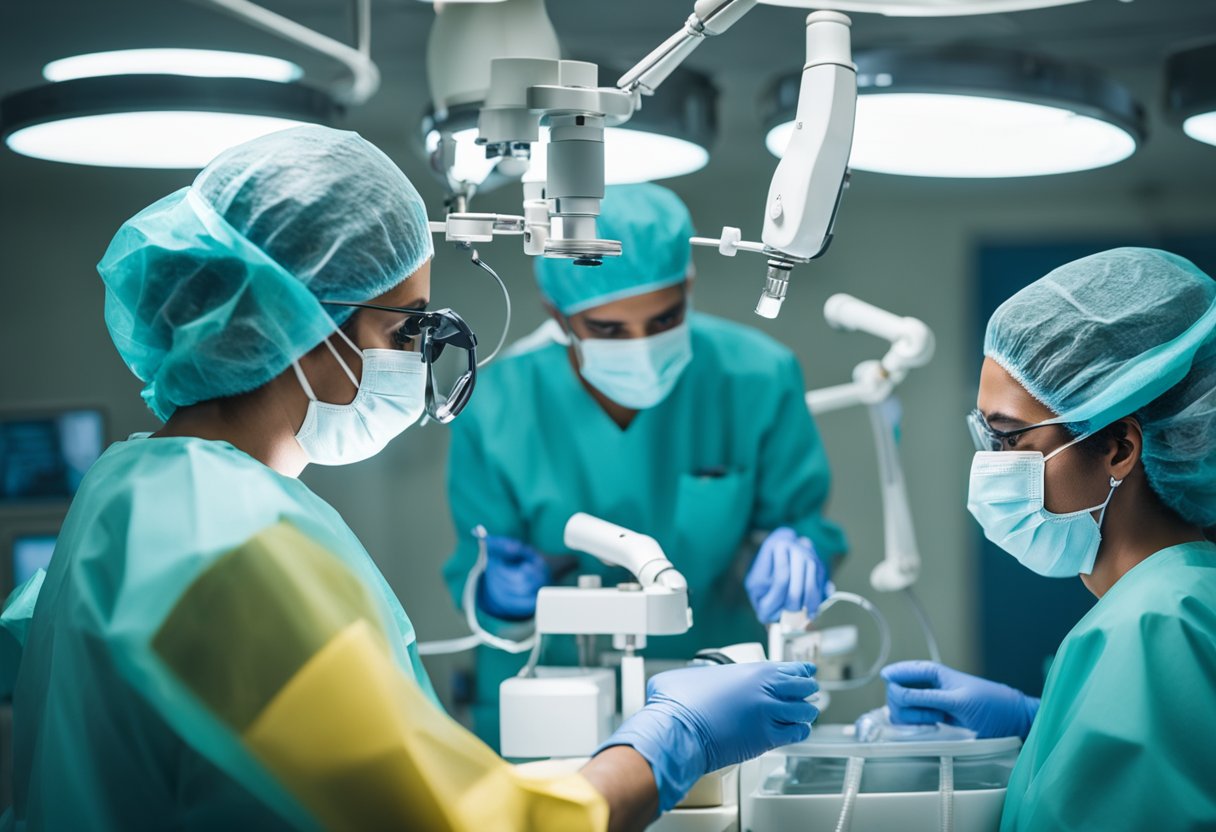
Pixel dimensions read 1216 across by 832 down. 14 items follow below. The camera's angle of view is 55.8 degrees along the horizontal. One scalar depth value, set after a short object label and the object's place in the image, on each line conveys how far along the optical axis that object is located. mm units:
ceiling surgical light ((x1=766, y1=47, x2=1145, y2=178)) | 1900
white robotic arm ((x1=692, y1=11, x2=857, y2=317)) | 1232
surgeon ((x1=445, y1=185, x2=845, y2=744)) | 2152
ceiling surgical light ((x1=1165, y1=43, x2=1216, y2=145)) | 2273
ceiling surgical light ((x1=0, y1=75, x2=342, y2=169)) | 1922
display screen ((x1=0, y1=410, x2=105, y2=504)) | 2752
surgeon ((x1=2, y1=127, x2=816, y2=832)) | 988
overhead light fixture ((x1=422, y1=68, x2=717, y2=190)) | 2041
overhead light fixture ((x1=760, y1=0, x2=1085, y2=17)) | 1354
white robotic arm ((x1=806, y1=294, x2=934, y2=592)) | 2088
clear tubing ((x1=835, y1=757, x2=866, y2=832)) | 1301
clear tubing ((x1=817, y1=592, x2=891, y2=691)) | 1928
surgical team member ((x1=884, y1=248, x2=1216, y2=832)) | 1177
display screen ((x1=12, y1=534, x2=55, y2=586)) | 2748
